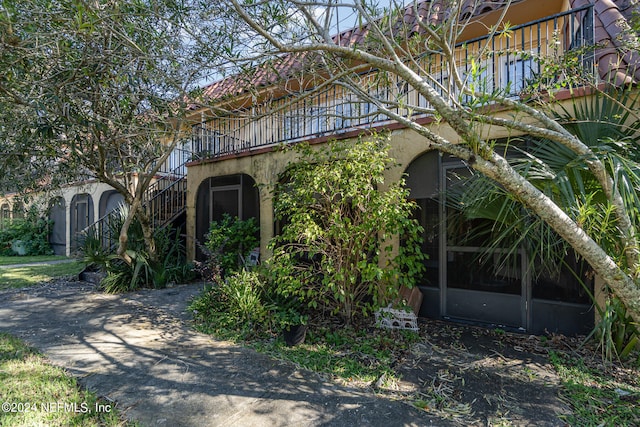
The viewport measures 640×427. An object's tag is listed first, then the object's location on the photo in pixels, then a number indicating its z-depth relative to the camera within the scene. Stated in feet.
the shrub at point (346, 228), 14.30
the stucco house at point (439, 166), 14.73
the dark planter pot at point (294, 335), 14.12
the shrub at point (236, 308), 15.81
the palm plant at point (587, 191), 9.73
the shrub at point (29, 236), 48.83
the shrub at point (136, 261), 24.64
